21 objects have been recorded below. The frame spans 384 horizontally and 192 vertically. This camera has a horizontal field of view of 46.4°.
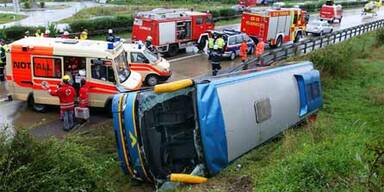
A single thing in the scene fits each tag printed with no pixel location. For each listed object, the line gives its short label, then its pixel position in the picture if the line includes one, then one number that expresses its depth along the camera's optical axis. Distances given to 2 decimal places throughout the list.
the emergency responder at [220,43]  22.06
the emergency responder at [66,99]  12.55
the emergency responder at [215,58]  18.64
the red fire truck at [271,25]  27.09
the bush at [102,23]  28.23
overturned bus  8.75
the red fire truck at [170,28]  23.14
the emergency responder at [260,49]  22.43
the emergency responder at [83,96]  13.19
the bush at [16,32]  25.32
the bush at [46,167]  6.55
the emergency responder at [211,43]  22.71
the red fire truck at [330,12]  43.19
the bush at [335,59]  17.08
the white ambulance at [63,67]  13.66
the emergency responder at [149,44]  21.75
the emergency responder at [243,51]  21.45
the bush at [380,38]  26.66
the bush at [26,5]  56.33
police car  23.20
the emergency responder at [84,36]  20.89
